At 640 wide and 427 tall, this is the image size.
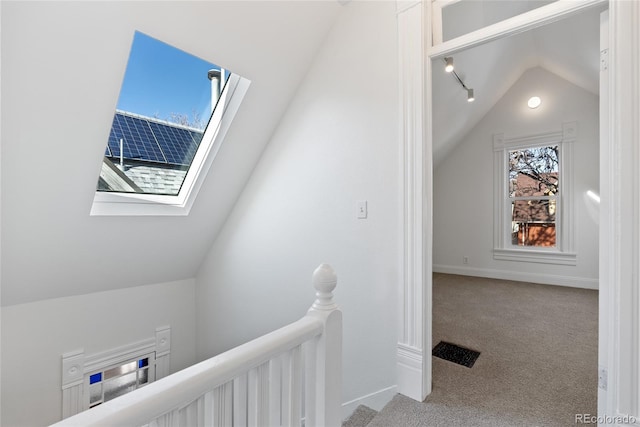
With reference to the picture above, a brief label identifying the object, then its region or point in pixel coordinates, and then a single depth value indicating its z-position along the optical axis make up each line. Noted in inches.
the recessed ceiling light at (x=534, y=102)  169.5
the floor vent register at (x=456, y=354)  83.4
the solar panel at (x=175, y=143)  89.9
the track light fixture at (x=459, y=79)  105.6
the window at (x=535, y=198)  164.4
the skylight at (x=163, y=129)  78.1
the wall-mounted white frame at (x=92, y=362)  98.1
